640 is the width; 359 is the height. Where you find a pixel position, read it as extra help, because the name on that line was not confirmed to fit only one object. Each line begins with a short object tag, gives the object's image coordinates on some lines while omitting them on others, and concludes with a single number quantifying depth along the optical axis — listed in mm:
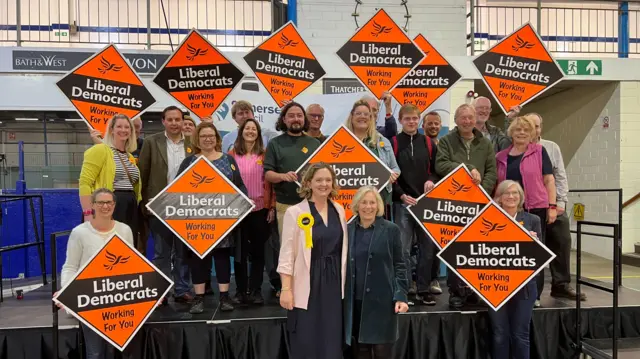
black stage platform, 3336
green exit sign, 7242
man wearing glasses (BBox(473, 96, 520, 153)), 4141
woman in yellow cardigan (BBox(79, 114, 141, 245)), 3375
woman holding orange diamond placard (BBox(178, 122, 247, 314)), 3479
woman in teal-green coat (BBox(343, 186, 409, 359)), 2680
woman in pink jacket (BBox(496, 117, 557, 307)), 3656
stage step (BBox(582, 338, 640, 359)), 3496
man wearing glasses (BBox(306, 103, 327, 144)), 3801
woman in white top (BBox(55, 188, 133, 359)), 2904
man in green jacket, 3688
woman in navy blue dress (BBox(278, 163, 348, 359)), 2621
